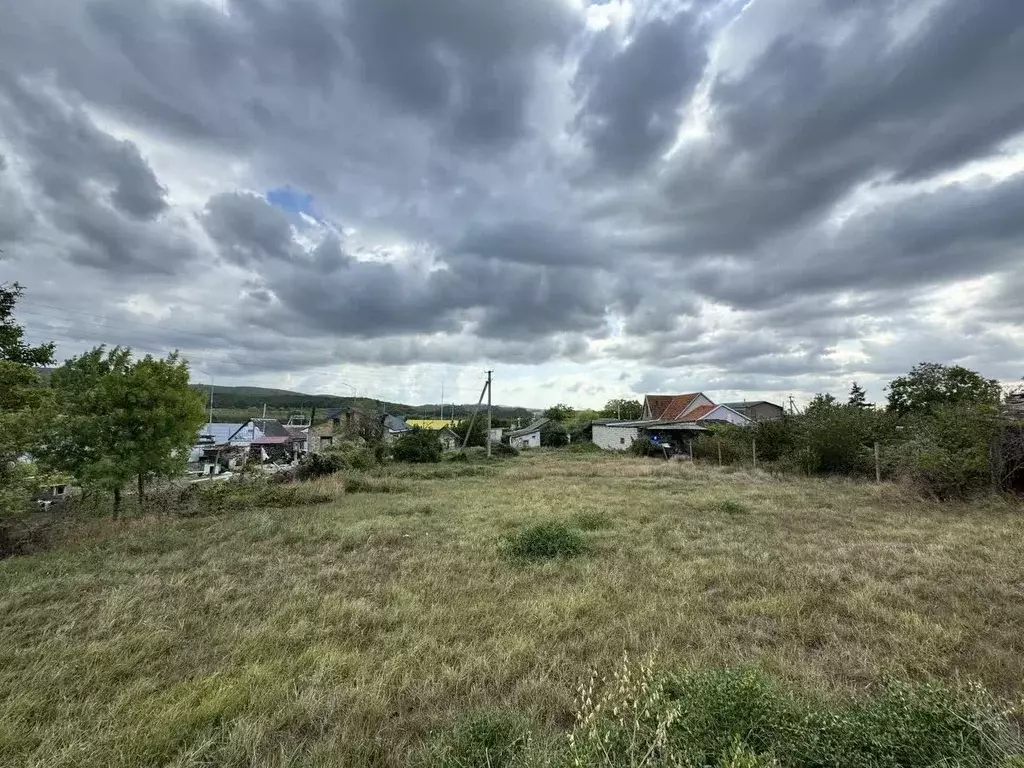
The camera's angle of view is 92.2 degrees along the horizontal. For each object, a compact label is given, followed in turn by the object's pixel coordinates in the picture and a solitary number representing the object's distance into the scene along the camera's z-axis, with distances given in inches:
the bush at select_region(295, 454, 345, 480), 806.5
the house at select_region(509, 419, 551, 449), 2385.6
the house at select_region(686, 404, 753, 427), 1555.1
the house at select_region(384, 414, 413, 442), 2224.4
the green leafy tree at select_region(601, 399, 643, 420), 2801.2
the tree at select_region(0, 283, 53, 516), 318.7
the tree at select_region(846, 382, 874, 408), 1852.0
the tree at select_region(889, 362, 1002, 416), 1279.5
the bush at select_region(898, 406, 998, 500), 495.2
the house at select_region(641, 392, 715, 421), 1849.2
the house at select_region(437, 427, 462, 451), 2100.0
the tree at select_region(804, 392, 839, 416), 838.6
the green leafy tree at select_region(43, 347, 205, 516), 412.2
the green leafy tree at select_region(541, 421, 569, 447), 2221.9
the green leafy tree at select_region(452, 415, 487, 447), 2234.7
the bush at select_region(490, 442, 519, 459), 1446.9
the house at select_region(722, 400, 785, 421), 1786.8
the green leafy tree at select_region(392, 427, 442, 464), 1141.7
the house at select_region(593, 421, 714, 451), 1455.5
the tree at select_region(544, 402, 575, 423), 3262.8
